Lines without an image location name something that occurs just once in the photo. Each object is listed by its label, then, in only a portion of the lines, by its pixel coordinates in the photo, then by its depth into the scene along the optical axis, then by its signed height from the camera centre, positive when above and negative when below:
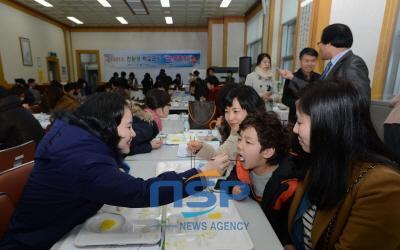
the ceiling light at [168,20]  8.81 +1.70
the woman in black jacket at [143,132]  2.02 -0.52
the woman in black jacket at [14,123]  2.39 -0.53
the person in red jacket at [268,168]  1.24 -0.51
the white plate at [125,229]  0.91 -0.61
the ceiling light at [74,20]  8.67 +1.63
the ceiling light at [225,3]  6.96 +1.78
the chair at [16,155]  1.80 -0.65
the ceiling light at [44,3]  6.68 +1.66
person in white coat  3.84 -0.14
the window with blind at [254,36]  7.16 +0.99
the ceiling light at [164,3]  6.74 +1.70
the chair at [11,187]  1.06 -0.57
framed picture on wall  7.09 +0.42
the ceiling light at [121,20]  8.73 +1.66
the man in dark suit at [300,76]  3.06 -0.09
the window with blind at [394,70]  2.83 +0.00
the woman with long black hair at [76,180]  0.90 -0.41
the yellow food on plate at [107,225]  1.00 -0.61
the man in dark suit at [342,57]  2.12 +0.11
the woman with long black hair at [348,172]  0.84 -0.35
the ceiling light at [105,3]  6.68 +1.68
